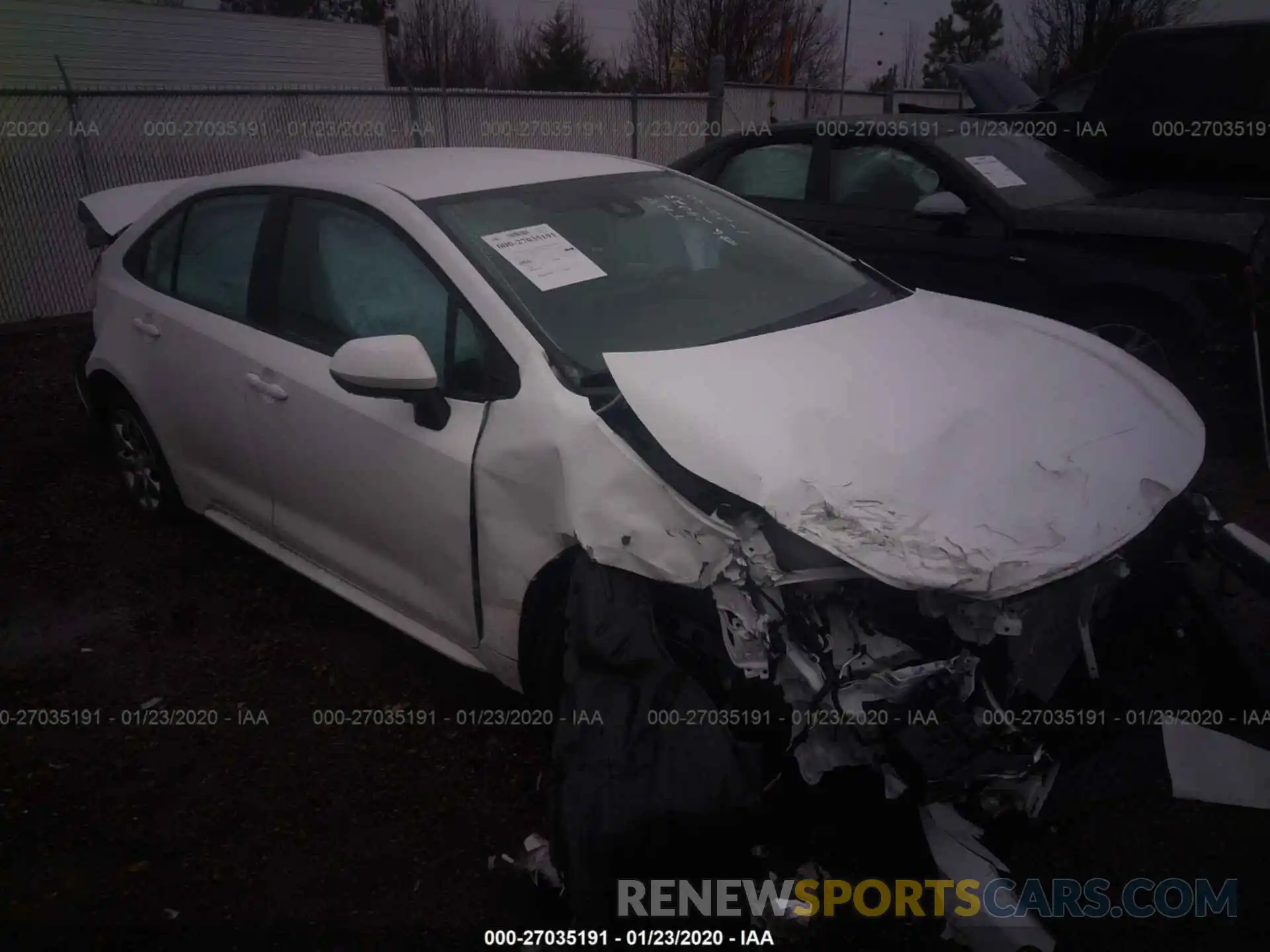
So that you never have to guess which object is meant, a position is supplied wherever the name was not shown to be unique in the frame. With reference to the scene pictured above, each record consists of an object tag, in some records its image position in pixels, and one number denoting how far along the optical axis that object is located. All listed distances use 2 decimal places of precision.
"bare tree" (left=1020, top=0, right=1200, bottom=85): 19.94
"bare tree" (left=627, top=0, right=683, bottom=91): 23.00
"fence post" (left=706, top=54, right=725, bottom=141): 12.97
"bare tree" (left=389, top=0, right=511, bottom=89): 27.44
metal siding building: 17.98
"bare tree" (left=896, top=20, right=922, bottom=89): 34.69
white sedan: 2.02
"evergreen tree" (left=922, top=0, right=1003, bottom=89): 33.53
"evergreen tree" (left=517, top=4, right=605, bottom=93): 29.09
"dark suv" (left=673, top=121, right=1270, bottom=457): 4.39
